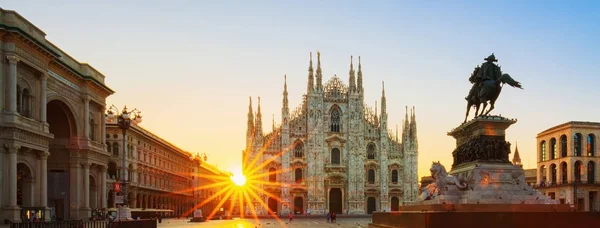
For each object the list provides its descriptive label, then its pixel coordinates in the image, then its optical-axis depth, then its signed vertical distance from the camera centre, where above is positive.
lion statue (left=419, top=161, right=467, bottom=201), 23.02 -1.22
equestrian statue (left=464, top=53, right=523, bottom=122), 24.11 +2.46
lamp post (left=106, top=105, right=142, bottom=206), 33.47 +1.49
